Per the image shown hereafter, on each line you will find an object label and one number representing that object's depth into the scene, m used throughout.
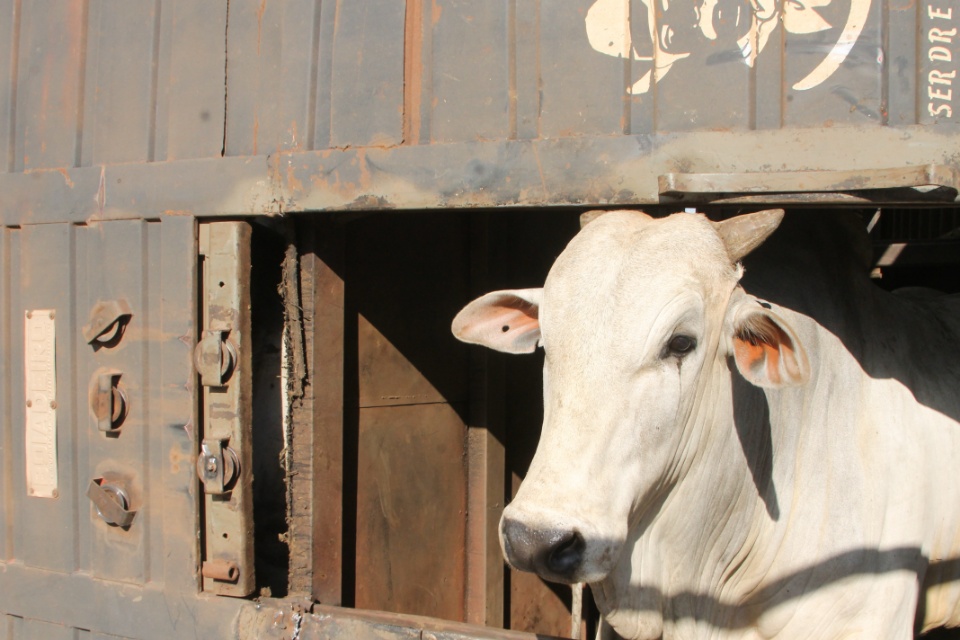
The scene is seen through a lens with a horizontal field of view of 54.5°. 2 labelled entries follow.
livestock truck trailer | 2.37
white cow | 2.14
